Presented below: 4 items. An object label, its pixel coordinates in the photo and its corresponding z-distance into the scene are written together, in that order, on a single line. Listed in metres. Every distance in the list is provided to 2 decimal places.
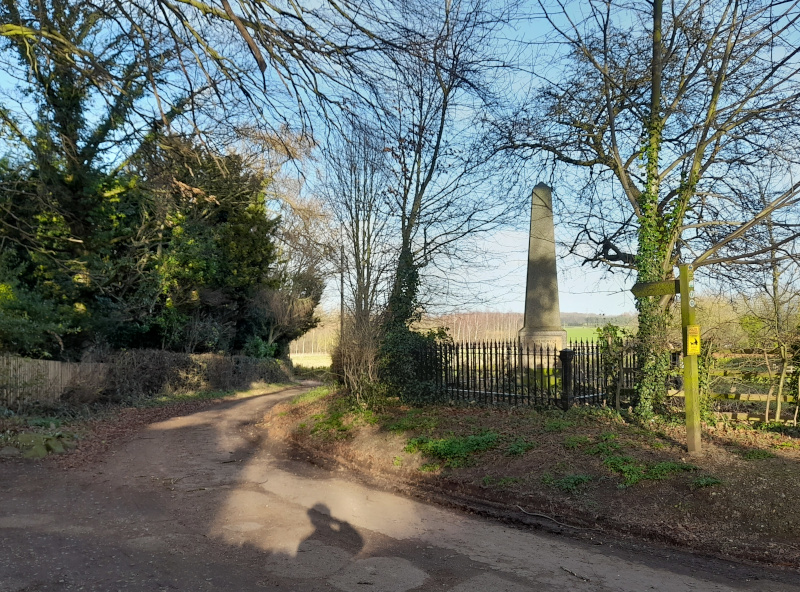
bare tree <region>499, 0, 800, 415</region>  10.98
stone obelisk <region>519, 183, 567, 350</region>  15.98
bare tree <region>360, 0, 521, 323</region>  15.79
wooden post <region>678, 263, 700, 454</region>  8.84
